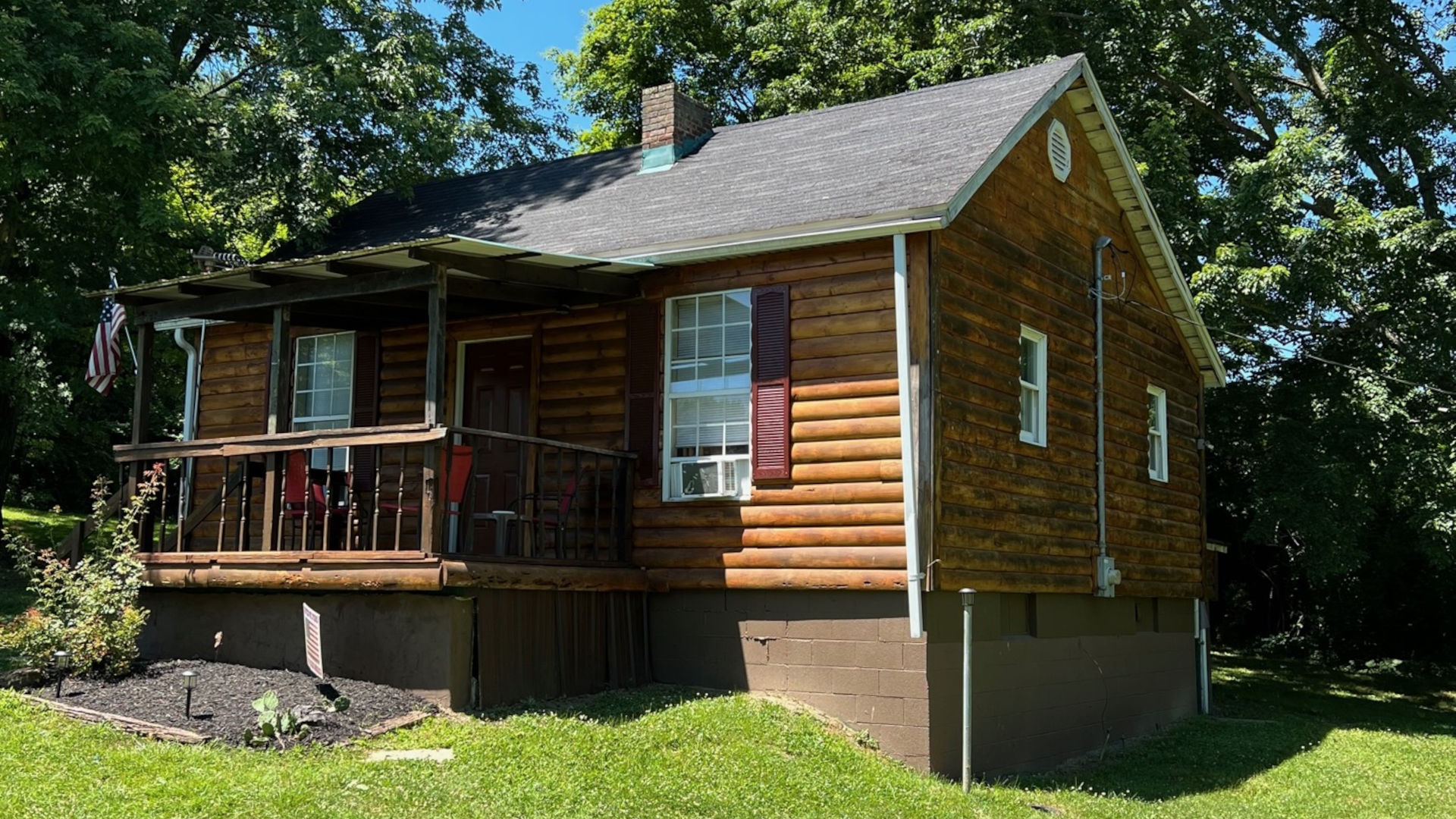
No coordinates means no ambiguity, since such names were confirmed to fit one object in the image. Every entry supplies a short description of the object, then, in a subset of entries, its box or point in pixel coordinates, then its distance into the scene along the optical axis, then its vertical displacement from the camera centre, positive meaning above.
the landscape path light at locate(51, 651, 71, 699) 9.82 -0.79
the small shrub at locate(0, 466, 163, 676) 9.94 -0.42
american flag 13.59 +2.05
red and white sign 9.79 -0.63
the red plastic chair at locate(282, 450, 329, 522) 10.52 +0.57
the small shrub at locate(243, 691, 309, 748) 8.59 -1.10
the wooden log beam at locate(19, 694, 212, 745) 8.57 -1.10
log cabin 10.18 +0.95
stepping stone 8.43 -1.25
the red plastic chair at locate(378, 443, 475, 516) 10.23 +0.67
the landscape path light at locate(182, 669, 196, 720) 9.08 -0.85
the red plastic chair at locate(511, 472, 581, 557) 10.64 +0.34
